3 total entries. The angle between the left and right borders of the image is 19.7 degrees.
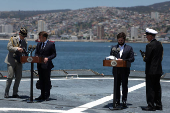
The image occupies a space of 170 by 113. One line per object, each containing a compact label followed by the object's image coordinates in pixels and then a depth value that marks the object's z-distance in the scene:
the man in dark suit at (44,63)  11.22
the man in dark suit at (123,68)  10.37
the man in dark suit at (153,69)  9.84
